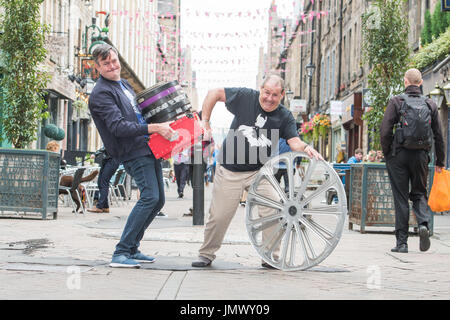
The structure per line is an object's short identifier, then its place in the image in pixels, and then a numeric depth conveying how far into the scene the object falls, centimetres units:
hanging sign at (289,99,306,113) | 3694
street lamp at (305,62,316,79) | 3488
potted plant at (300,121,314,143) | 3641
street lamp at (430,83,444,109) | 1644
